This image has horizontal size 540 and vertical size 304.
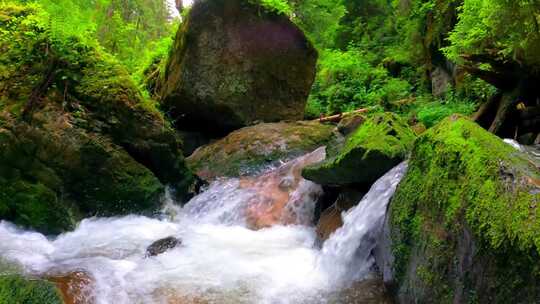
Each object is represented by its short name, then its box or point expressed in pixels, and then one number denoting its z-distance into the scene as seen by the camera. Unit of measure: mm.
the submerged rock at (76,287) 3965
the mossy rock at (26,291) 3491
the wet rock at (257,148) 9359
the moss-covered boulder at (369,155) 5562
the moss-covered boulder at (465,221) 2676
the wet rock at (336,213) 5822
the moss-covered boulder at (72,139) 6180
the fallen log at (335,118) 11694
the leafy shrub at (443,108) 9672
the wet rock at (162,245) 5512
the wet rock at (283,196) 7184
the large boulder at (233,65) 10797
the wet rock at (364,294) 4070
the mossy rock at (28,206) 6078
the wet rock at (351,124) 9070
